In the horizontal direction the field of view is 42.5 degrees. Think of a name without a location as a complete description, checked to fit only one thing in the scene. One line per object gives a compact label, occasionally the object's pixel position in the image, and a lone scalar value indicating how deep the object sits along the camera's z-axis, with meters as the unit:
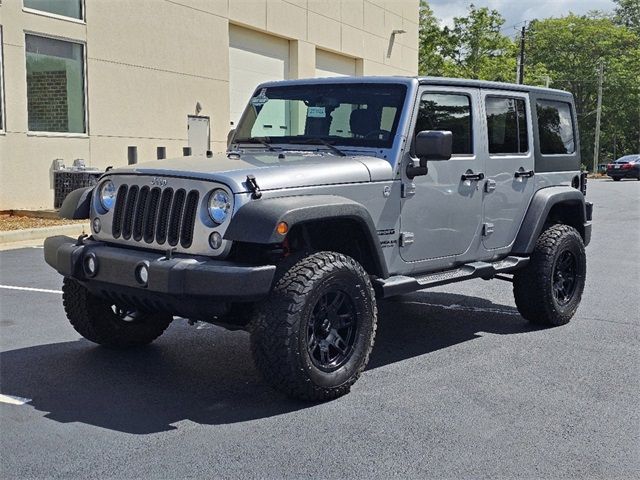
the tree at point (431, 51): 56.88
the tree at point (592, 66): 60.72
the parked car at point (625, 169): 41.50
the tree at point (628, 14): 74.44
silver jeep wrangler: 4.71
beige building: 16.02
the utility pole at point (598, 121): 56.16
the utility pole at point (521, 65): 49.48
